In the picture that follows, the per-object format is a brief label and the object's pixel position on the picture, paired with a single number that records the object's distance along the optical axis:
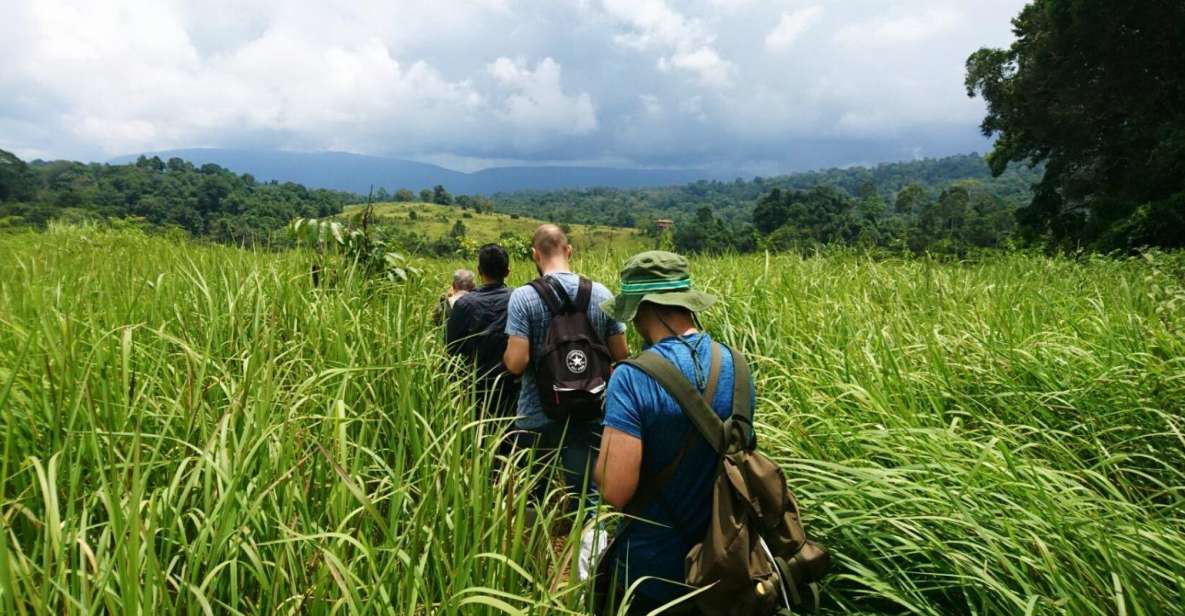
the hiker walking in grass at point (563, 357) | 2.94
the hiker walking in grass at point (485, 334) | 3.52
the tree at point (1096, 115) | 16.41
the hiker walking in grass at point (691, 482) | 1.73
